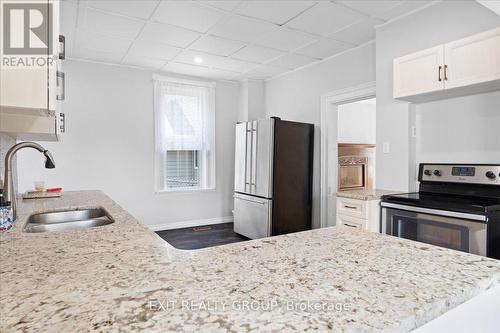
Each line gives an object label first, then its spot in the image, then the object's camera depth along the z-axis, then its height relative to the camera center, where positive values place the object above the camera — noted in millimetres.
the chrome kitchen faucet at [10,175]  1458 -61
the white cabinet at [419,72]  2311 +744
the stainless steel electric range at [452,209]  1853 -303
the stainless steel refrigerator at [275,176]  3869 -165
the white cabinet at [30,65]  657 +222
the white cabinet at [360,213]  2527 -426
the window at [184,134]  4645 +463
